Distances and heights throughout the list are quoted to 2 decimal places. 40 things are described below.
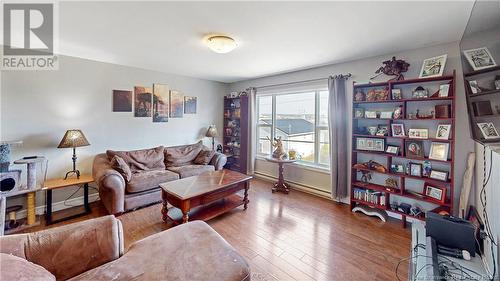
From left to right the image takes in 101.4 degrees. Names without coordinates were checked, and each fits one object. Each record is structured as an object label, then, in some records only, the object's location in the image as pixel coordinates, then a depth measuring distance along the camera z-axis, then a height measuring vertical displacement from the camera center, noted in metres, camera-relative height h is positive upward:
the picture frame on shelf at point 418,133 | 2.48 +0.09
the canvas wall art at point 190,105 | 4.50 +0.76
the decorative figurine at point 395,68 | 2.62 +0.94
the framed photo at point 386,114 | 2.72 +0.35
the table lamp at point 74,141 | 2.78 -0.04
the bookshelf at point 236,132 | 4.78 +0.17
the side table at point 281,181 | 3.76 -0.79
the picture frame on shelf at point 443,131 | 2.33 +0.11
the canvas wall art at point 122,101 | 3.52 +0.66
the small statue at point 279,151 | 3.86 -0.22
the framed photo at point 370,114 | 2.84 +0.37
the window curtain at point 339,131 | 3.23 +0.14
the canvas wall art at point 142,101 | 3.75 +0.70
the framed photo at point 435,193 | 2.35 -0.61
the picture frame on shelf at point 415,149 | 2.57 -0.10
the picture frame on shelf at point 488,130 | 1.34 +0.07
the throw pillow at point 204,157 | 4.06 -0.36
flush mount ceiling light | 2.24 +1.08
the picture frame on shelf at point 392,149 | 2.68 -0.12
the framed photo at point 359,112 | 2.95 +0.41
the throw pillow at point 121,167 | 2.90 -0.42
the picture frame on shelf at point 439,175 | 2.34 -0.40
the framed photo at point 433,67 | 2.33 +0.87
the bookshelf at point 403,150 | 2.37 -0.13
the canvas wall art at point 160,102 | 4.00 +0.72
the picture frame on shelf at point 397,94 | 2.66 +0.60
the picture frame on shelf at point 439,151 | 2.35 -0.12
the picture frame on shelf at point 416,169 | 2.55 -0.36
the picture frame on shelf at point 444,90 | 2.32 +0.58
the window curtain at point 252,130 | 4.61 +0.21
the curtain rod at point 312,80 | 3.18 +1.06
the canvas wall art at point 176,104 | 4.25 +0.73
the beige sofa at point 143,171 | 2.69 -0.53
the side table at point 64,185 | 2.60 -0.63
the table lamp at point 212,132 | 4.74 +0.16
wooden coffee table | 2.41 -0.70
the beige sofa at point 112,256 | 1.14 -0.74
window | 3.75 +0.33
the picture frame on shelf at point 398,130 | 2.64 +0.14
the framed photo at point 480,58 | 1.29 +0.57
